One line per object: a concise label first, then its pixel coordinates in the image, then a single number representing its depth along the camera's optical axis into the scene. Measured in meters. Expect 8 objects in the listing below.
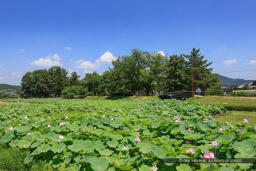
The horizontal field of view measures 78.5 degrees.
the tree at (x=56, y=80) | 51.91
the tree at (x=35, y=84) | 50.56
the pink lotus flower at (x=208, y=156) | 2.04
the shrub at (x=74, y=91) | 43.82
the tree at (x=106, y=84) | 41.38
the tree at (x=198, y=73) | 30.58
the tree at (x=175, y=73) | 30.91
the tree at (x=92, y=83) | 49.22
